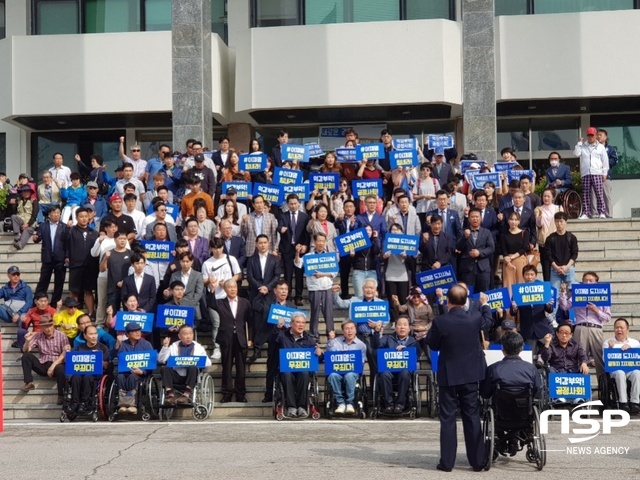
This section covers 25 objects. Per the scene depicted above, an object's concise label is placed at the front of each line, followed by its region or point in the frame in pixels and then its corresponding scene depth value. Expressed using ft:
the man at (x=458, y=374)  38.17
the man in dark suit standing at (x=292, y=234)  64.03
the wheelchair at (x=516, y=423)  38.11
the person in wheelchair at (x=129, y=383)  54.75
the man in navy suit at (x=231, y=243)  63.00
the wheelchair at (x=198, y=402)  54.60
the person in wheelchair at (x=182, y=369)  54.90
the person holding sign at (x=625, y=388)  54.03
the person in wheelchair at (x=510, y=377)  38.34
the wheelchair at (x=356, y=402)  54.24
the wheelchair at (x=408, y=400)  53.83
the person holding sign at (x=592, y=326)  56.65
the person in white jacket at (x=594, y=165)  75.61
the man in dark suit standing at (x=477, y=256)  60.18
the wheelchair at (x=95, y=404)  54.80
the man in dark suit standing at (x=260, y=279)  59.62
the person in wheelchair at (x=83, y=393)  55.16
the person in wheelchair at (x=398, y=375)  53.83
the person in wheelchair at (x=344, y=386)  54.03
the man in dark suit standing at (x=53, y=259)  65.62
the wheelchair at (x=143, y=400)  54.39
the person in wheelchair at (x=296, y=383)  54.08
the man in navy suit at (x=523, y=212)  63.31
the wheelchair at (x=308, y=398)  54.24
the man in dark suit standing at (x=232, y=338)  57.47
